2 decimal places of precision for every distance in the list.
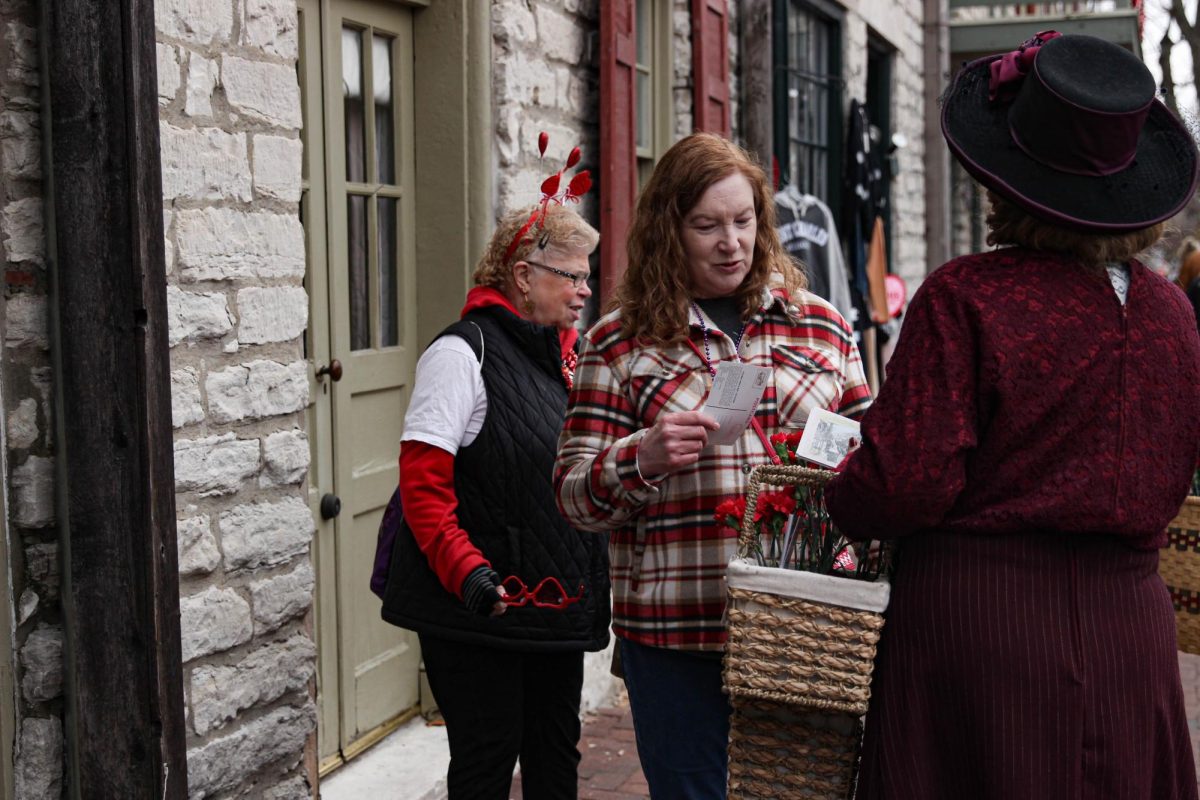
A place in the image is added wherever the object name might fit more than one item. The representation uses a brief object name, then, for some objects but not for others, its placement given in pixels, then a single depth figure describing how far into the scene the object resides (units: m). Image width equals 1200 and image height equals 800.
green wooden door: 4.36
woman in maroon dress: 2.23
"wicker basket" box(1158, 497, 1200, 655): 2.80
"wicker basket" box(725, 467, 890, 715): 2.31
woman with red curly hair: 2.81
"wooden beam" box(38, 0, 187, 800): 2.95
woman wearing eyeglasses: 3.19
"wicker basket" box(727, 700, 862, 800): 2.40
